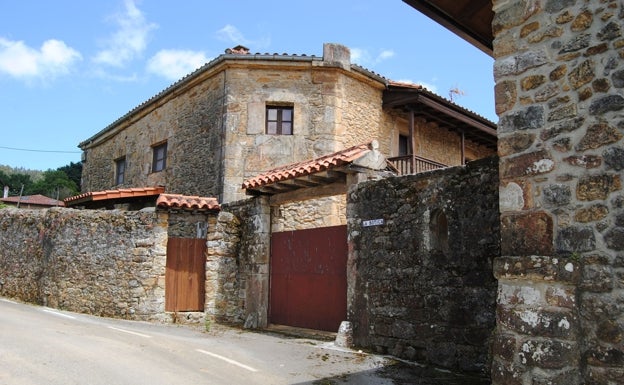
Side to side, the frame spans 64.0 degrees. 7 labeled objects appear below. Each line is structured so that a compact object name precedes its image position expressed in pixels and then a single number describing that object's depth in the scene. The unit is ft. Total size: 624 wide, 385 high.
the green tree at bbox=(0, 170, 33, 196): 136.56
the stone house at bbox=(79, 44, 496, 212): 40.63
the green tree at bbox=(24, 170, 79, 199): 116.98
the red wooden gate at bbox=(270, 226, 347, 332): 27.09
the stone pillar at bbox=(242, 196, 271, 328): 31.35
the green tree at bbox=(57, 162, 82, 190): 124.79
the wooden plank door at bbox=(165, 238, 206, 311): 31.96
